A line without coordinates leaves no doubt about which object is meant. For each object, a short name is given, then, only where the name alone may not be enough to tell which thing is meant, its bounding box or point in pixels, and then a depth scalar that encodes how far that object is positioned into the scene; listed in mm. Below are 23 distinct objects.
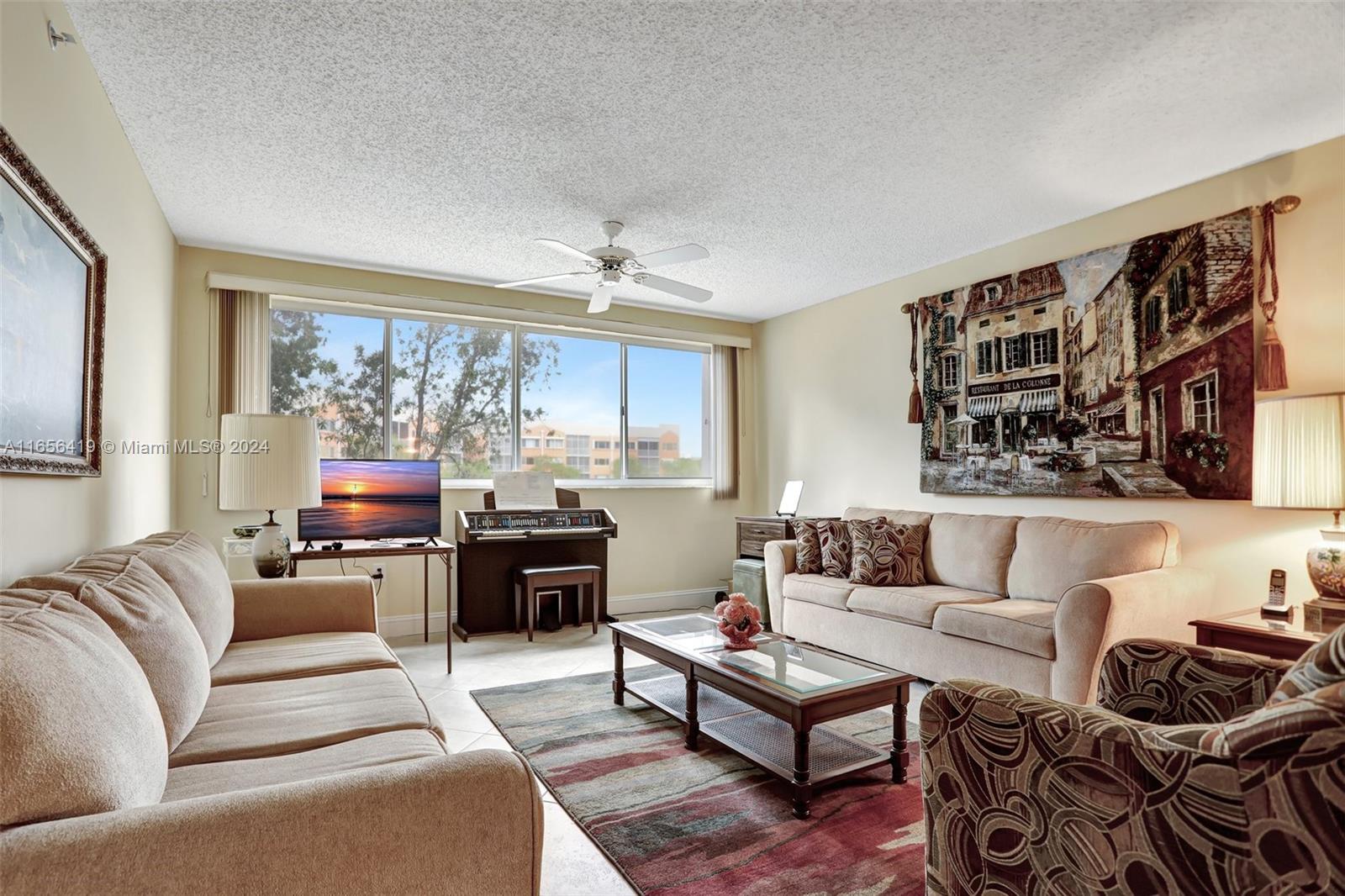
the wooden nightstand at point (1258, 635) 2520
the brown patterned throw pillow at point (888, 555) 4191
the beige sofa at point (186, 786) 957
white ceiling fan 3681
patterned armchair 935
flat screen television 4133
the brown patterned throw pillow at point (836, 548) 4484
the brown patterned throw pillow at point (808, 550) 4621
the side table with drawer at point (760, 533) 5344
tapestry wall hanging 3332
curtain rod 4484
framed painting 1702
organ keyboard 4906
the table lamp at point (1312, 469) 2627
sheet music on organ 5059
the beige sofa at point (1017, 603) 2982
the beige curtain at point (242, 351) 4465
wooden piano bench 4852
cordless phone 2758
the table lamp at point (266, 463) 3184
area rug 1973
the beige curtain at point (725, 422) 6371
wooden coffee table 2393
